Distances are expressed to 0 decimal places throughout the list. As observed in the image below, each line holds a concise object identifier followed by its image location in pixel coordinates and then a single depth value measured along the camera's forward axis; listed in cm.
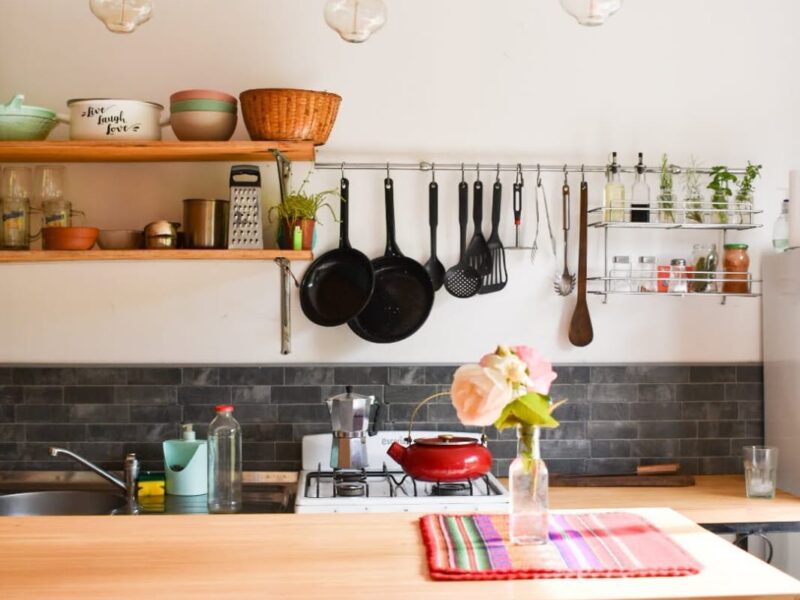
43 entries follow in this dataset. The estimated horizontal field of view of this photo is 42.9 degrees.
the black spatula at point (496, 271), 386
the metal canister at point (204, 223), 358
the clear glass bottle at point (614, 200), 380
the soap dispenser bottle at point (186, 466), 357
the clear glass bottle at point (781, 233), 377
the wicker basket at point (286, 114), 344
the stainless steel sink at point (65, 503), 362
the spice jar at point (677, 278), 382
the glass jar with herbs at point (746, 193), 379
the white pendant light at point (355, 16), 245
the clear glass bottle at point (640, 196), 382
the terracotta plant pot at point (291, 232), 356
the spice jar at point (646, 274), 385
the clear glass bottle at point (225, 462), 347
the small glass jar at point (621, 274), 388
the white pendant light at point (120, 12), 247
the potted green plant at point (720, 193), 379
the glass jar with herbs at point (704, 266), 385
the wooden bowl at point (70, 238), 348
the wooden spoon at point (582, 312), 386
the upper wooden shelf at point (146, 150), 344
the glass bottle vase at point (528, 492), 225
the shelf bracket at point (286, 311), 376
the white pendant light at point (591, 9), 234
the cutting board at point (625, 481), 372
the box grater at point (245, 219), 353
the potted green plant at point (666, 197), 383
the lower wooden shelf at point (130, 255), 344
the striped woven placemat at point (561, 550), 214
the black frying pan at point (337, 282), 380
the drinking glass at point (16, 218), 362
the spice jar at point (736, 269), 383
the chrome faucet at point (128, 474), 354
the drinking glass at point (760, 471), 351
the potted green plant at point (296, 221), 355
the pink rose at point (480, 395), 212
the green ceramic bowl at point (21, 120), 347
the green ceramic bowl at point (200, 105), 349
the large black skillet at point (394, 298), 383
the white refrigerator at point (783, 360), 368
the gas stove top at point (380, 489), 327
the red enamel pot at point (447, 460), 322
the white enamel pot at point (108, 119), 345
